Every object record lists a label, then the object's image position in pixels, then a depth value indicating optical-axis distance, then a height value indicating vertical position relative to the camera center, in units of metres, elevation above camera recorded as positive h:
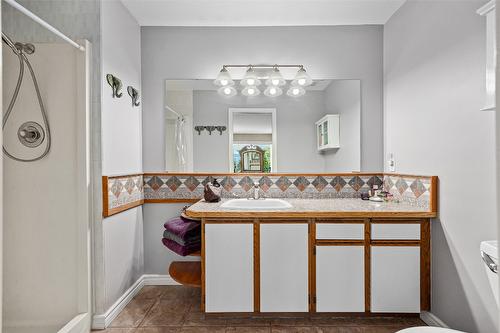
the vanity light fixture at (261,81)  2.78 +0.78
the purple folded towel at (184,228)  2.35 -0.48
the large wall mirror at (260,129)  2.82 +0.35
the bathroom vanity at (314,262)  2.15 -0.68
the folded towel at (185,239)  2.35 -0.57
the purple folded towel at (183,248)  2.34 -0.63
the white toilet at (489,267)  1.28 -0.43
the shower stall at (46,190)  2.03 -0.15
